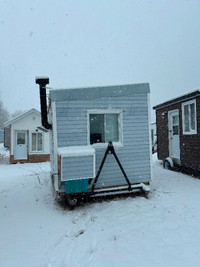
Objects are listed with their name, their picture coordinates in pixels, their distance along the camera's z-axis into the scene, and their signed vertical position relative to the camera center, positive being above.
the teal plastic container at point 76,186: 5.36 -1.31
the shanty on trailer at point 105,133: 5.93 +0.09
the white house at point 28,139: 15.04 -0.18
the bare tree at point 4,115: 58.46 +6.43
